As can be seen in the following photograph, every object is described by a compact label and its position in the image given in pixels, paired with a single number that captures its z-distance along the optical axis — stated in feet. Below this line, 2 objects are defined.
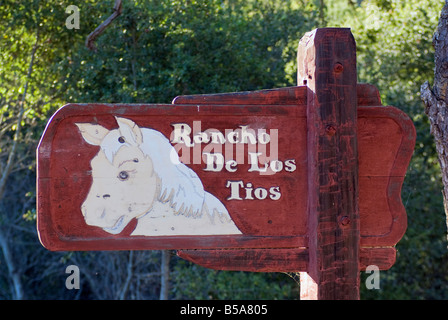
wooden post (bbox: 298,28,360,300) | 15.07
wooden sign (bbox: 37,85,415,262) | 14.65
